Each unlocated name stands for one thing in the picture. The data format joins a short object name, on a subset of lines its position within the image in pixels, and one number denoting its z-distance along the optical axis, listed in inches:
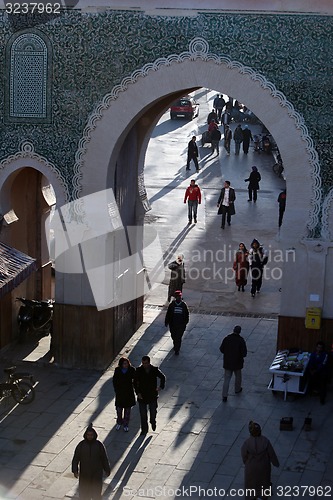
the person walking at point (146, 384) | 567.8
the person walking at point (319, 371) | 621.6
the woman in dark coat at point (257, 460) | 466.0
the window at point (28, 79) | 637.9
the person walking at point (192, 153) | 1329.2
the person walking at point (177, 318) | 703.1
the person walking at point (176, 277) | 804.6
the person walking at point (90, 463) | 468.1
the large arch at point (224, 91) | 618.8
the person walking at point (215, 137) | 1503.4
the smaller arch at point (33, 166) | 652.7
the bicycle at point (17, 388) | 605.3
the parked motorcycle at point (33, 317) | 721.6
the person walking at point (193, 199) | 1063.0
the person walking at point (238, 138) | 1503.4
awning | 533.0
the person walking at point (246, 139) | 1491.1
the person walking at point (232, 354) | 621.6
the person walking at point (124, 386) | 570.3
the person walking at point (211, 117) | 1647.4
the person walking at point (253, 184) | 1179.9
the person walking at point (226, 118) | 1712.4
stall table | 620.7
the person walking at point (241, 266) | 850.9
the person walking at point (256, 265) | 848.9
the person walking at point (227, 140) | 1491.1
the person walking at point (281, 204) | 1000.9
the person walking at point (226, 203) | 1047.0
